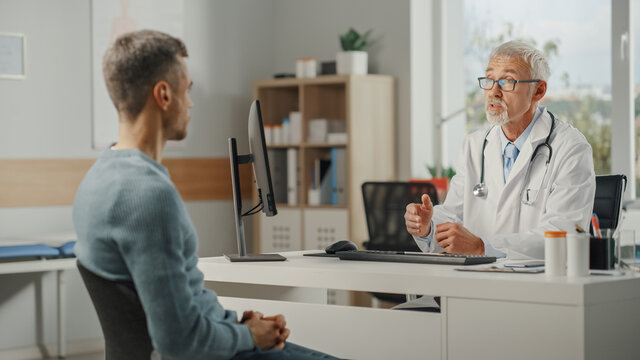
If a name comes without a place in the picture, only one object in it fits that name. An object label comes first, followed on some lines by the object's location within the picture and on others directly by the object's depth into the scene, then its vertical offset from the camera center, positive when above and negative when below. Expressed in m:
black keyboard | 2.41 -0.27
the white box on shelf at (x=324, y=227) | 5.36 -0.39
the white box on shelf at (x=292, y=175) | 5.55 -0.06
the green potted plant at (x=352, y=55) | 5.41 +0.72
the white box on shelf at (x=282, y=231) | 5.55 -0.44
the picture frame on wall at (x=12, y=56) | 4.92 +0.66
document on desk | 2.20 -0.28
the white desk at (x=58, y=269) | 4.54 -0.56
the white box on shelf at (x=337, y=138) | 5.38 +0.18
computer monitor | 2.59 -0.03
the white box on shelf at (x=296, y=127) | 5.52 +0.26
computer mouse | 2.71 -0.26
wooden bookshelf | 5.34 +0.10
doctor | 2.77 -0.05
